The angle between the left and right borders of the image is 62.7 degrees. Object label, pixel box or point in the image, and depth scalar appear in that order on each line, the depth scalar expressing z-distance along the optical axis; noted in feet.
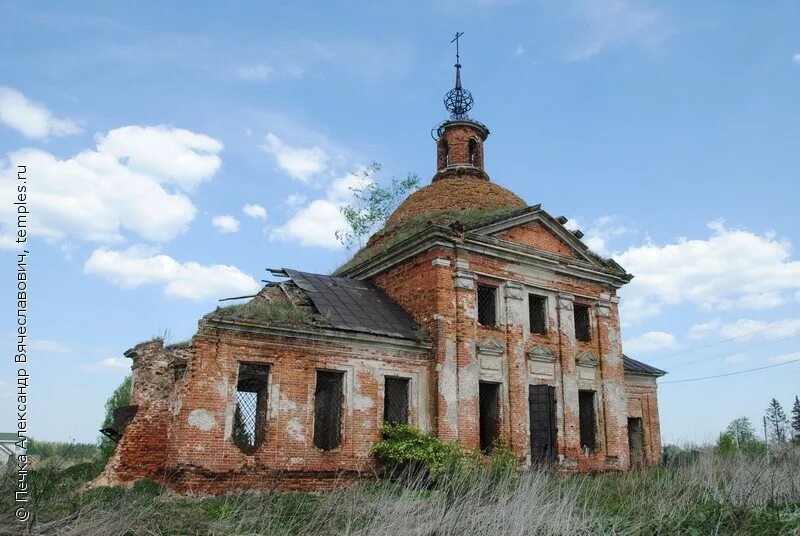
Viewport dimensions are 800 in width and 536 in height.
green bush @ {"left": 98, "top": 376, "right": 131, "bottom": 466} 101.45
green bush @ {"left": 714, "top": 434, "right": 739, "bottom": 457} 76.05
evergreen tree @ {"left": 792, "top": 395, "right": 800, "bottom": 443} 179.52
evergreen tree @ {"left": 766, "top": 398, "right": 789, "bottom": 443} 205.20
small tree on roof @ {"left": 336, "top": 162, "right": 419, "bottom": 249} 106.01
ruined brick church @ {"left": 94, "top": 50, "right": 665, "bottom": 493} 42.52
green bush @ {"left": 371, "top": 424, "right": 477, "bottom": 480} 45.70
